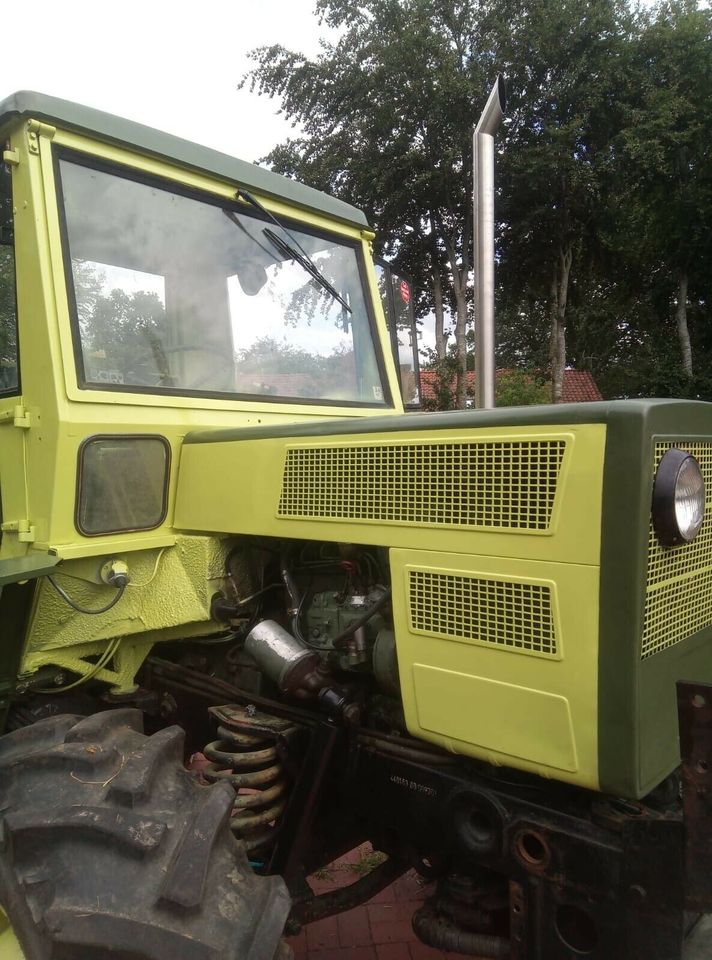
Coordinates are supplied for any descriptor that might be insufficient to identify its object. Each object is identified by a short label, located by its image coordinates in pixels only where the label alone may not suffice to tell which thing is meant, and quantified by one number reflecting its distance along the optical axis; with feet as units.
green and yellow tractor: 5.22
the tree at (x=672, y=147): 47.19
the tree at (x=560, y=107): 47.03
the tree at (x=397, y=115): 48.16
